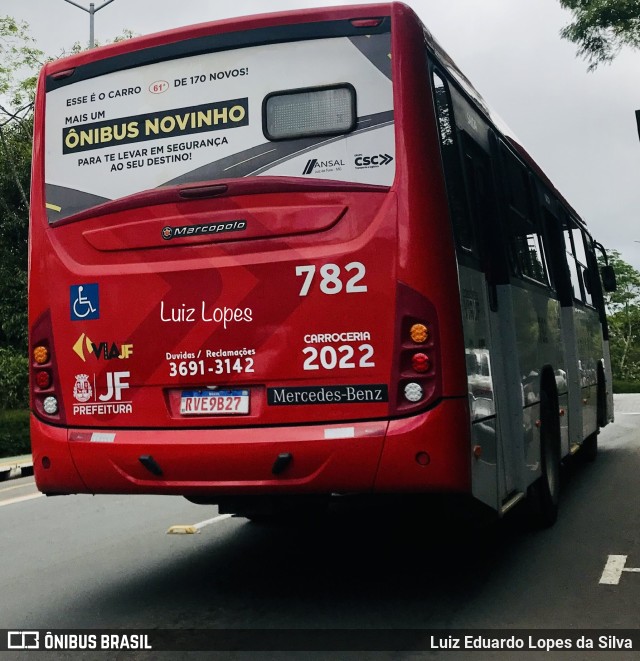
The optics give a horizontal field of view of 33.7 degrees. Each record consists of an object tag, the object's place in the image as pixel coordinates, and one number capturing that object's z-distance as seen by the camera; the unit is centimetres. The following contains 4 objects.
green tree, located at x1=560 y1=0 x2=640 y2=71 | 2073
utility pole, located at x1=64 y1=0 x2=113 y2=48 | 2588
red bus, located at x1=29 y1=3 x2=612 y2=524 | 568
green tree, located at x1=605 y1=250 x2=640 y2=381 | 6650
